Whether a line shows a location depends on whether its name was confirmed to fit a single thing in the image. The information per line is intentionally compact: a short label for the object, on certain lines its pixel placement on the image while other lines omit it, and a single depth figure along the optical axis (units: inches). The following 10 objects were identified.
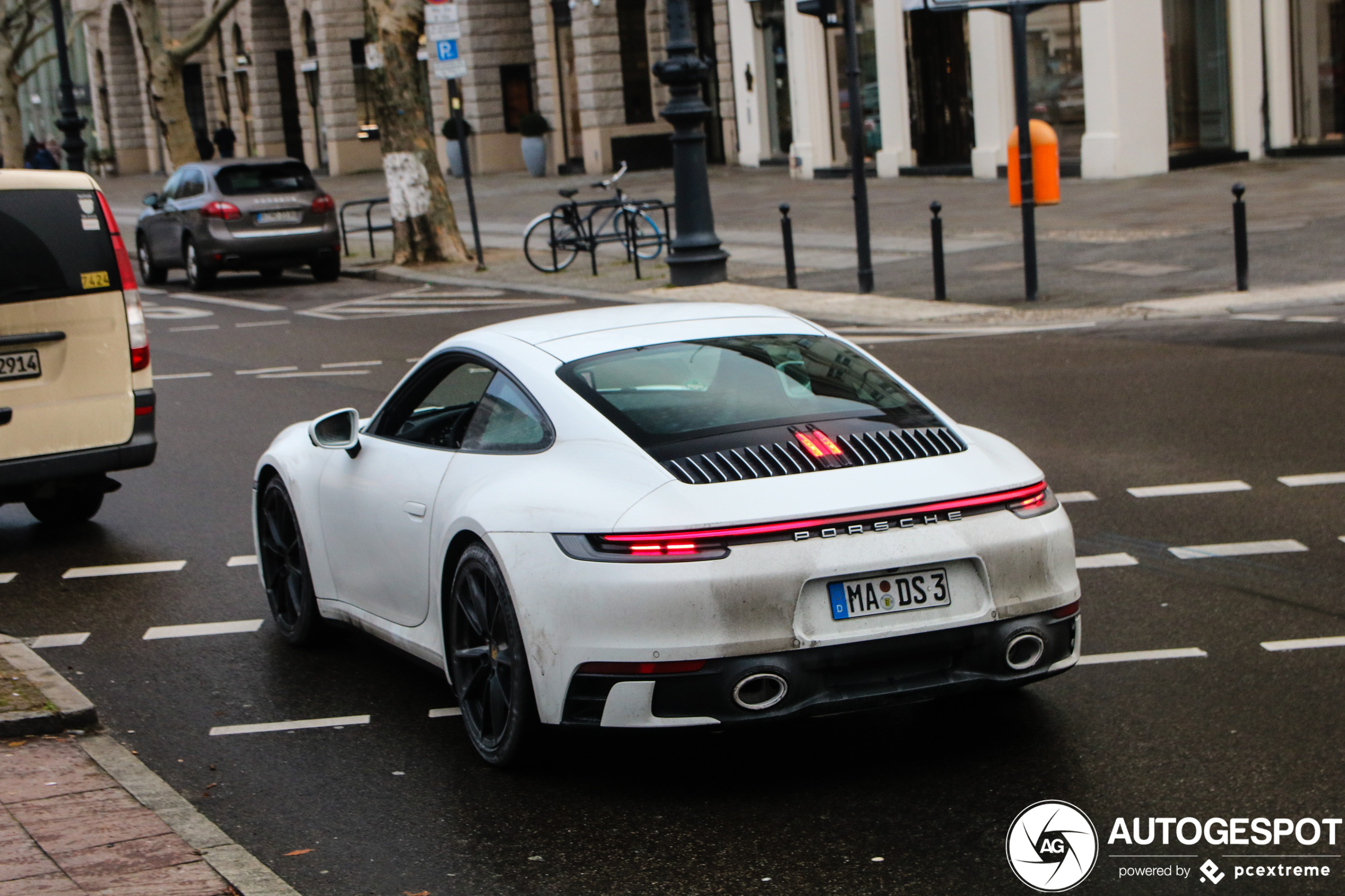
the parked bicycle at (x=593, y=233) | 895.7
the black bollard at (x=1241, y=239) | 621.6
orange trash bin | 650.8
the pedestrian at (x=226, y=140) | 2268.7
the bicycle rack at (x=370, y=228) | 1056.8
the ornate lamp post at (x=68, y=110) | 1457.9
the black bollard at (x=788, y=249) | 743.1
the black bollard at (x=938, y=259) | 679.1
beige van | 350.3
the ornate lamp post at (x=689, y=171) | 780.0
